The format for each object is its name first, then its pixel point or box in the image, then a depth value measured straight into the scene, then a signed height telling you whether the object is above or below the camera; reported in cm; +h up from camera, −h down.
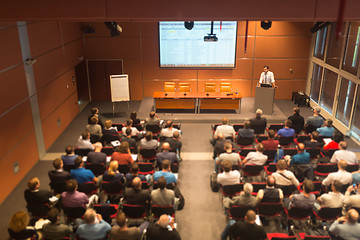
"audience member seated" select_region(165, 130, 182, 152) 718 -259
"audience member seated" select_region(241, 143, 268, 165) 634 -257
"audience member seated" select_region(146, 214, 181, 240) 433 -276
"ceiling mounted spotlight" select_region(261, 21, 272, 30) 1016 +0
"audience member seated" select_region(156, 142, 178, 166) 648 -261
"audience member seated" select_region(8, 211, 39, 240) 428 -265
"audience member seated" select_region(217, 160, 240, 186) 578 -269
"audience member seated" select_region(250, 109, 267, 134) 840 -253
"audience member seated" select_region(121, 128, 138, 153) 727 -257
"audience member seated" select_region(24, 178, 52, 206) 512 -267
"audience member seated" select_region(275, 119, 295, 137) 765 -250
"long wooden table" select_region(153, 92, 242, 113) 1135 -269
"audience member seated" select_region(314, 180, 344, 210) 507 -270
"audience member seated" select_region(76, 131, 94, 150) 697 -250
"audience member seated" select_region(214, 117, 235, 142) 782 -254
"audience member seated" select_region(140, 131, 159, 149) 714 -260
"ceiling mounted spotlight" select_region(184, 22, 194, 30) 1100 -3
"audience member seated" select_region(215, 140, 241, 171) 639 -259
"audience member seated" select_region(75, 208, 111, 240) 443 -278
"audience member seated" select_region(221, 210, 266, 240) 437 -274
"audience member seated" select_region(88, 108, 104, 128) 831 -233
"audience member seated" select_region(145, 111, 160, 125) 848 -250
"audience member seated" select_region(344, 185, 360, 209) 507 -274
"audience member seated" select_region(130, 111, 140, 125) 849 -242
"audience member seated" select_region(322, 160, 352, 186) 561 -260
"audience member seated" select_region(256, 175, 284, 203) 517 -268
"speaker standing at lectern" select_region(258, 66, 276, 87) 1127 -189
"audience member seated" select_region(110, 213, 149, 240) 437 -277
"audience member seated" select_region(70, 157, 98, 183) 575 -260
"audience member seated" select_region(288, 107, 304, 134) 839 -248
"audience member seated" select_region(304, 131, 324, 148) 704 -253
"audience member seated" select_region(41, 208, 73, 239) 442 -277
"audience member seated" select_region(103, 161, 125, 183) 567 -261
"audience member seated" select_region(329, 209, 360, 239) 443 -278
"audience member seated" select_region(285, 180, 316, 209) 505 -271
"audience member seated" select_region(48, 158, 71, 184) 570 -261
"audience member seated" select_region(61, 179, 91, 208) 509 -269
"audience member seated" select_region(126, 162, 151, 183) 560 -264
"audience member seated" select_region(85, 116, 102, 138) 785 -249
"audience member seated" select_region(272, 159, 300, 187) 560 -261
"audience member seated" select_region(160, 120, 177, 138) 785 -257
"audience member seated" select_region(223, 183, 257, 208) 505 -271
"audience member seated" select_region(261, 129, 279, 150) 699 -255
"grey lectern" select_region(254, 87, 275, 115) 1092 -252
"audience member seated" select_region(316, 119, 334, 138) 771 -250
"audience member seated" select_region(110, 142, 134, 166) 634 -254
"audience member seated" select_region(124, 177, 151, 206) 520 -271
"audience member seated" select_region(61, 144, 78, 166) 630 -257
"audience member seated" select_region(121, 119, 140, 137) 775 -255
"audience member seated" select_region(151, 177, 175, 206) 522 -274
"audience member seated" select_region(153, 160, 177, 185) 575 -265
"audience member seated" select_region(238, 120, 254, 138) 763 -251
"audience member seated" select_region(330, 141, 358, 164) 633 -254
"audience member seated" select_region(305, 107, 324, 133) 823 -248
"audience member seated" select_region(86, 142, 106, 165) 634 -258
